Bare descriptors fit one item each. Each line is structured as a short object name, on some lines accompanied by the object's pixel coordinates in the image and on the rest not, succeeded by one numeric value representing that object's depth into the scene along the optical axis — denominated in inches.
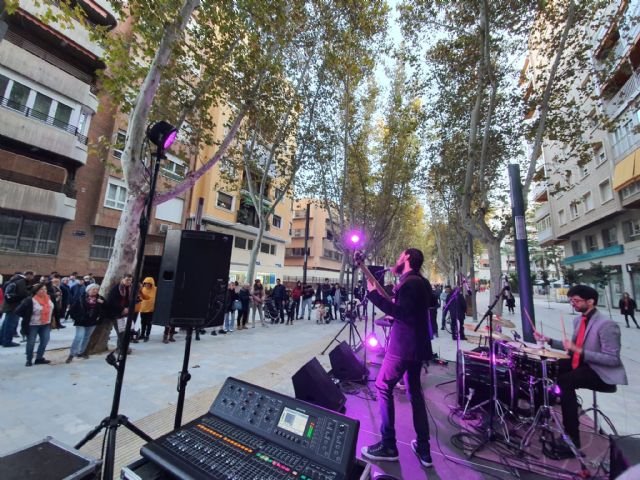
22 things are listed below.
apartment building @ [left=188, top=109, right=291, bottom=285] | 797.2
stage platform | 112.5
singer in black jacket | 115.3
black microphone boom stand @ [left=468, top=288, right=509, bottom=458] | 134.9
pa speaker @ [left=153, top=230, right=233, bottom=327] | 118.0
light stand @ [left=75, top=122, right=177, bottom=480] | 82.2
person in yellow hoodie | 306.8
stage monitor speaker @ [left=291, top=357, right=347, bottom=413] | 125.1
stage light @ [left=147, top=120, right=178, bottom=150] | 105.7
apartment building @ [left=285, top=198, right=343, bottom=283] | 1610.5
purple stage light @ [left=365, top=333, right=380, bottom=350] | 232.5
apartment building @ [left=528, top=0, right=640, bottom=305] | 606.2
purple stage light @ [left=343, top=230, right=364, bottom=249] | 168.7
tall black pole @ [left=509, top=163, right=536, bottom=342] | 219.1
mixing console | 53.0
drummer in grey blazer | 122.1
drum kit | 136.0
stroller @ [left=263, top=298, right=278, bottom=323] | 518.1
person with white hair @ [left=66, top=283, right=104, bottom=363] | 222.7
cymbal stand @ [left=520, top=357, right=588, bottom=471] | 123.3
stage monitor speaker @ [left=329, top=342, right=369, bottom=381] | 199.6
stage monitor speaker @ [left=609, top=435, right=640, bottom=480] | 72.2
